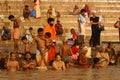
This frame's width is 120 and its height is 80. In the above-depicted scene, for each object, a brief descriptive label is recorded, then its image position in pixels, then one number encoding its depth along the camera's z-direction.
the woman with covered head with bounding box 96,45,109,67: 16.94
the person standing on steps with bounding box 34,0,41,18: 23.30
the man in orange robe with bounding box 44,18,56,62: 16.39
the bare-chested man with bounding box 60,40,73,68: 17.05
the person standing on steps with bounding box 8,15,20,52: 17.92
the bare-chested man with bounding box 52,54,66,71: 16.05
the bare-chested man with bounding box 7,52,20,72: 15.66
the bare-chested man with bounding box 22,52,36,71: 15.87
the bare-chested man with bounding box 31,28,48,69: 15.70
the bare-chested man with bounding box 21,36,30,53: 16.91
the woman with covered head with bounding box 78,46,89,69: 16.75
